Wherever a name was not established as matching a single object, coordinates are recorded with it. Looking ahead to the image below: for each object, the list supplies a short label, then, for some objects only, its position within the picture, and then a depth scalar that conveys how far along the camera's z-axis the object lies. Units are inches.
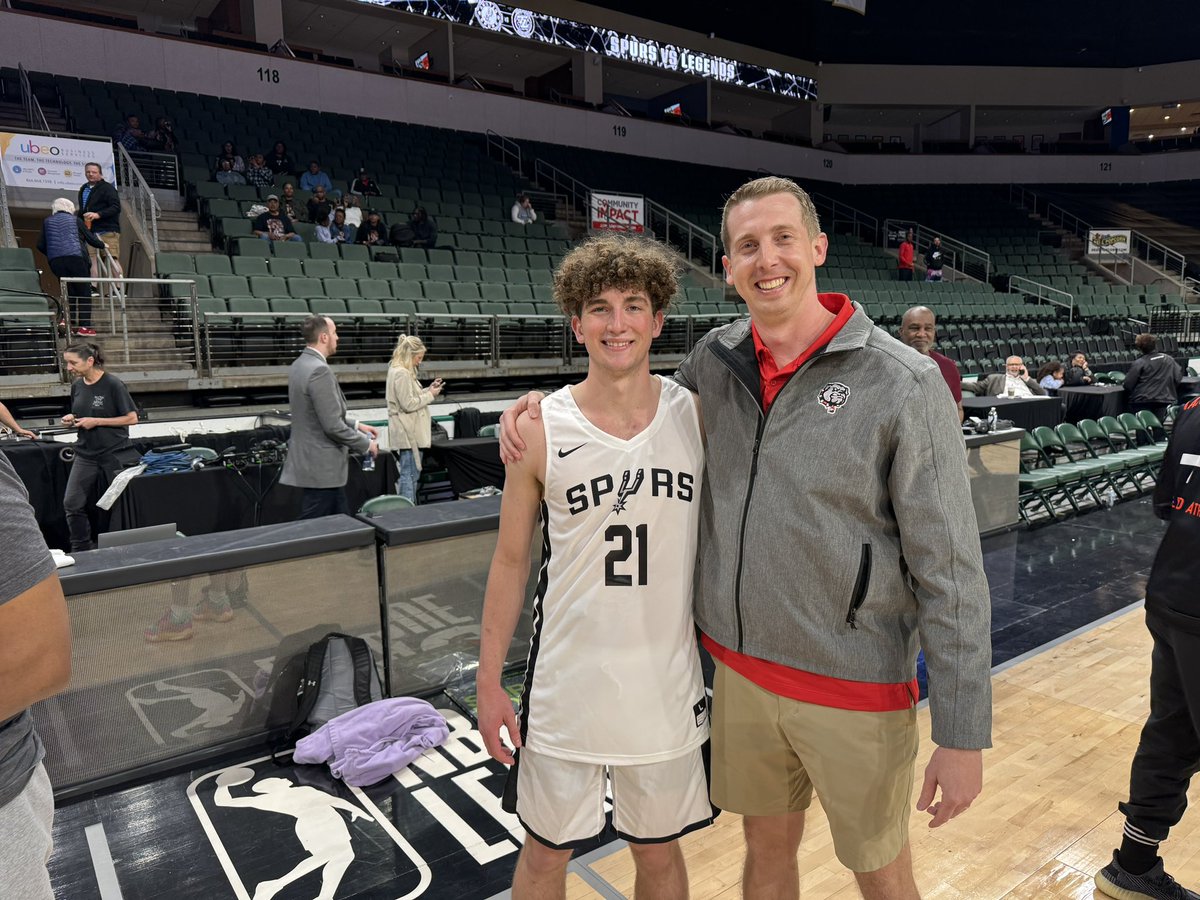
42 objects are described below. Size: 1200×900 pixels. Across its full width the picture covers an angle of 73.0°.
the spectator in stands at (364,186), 534.8
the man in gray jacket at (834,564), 55.8
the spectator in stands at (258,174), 502.0
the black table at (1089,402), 364.2
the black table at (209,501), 206.4
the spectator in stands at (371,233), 473.1
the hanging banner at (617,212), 588.7
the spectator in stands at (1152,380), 355.6
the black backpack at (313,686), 117.3
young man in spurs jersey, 63.1
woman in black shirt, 197.3
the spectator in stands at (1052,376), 378.6
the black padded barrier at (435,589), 127.1
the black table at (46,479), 214.4
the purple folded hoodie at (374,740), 109.3
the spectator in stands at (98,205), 331.9
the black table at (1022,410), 298.1
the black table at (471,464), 269.1
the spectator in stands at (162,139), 486.6
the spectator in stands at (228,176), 490.3
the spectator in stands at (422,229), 492.1
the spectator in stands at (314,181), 503.8
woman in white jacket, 244.4
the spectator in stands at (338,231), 454.9
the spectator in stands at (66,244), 303.0
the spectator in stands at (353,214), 475.7
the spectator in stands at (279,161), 523.8
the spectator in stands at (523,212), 585.0
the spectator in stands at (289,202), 457.1
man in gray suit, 171.5
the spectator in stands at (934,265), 737.0
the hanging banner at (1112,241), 864.9
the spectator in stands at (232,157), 500.1
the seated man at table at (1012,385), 339.9
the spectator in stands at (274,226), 430.0
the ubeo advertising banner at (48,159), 365.7
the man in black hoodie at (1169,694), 78.1
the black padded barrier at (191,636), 104.4
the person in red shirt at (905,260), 725.3
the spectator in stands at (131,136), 466.0
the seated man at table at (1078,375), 406.6
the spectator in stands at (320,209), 462.9
